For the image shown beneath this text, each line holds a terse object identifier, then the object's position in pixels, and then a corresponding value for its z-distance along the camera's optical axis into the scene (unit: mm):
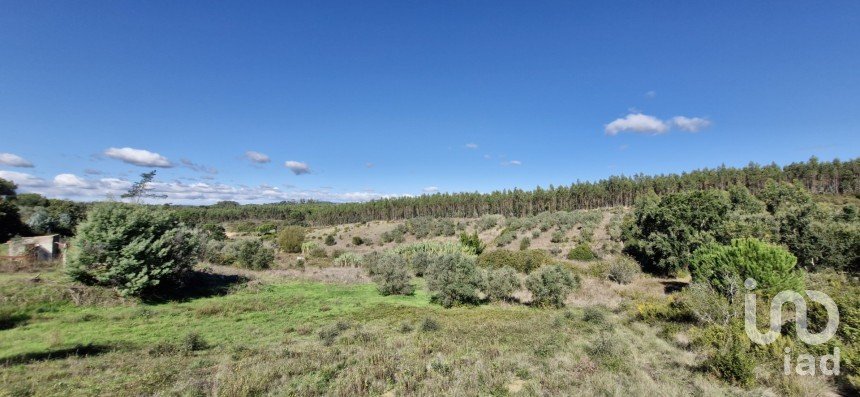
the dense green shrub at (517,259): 31969
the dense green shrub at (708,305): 12252
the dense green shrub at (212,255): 35812
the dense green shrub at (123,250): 15711
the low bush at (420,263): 32906
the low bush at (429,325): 13661
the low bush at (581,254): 37456
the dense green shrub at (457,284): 19719
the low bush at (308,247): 53706
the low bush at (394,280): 22594
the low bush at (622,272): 26250
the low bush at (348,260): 40562
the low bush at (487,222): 74825
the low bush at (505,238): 55194
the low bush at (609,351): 9484
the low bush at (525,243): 47688
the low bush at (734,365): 8016
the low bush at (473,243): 45612
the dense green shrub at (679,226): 29219
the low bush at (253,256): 32938
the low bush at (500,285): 20652
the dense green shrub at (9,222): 32156
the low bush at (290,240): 55625
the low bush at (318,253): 50594
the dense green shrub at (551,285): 19234
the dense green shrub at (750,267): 14258
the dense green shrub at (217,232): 56369
